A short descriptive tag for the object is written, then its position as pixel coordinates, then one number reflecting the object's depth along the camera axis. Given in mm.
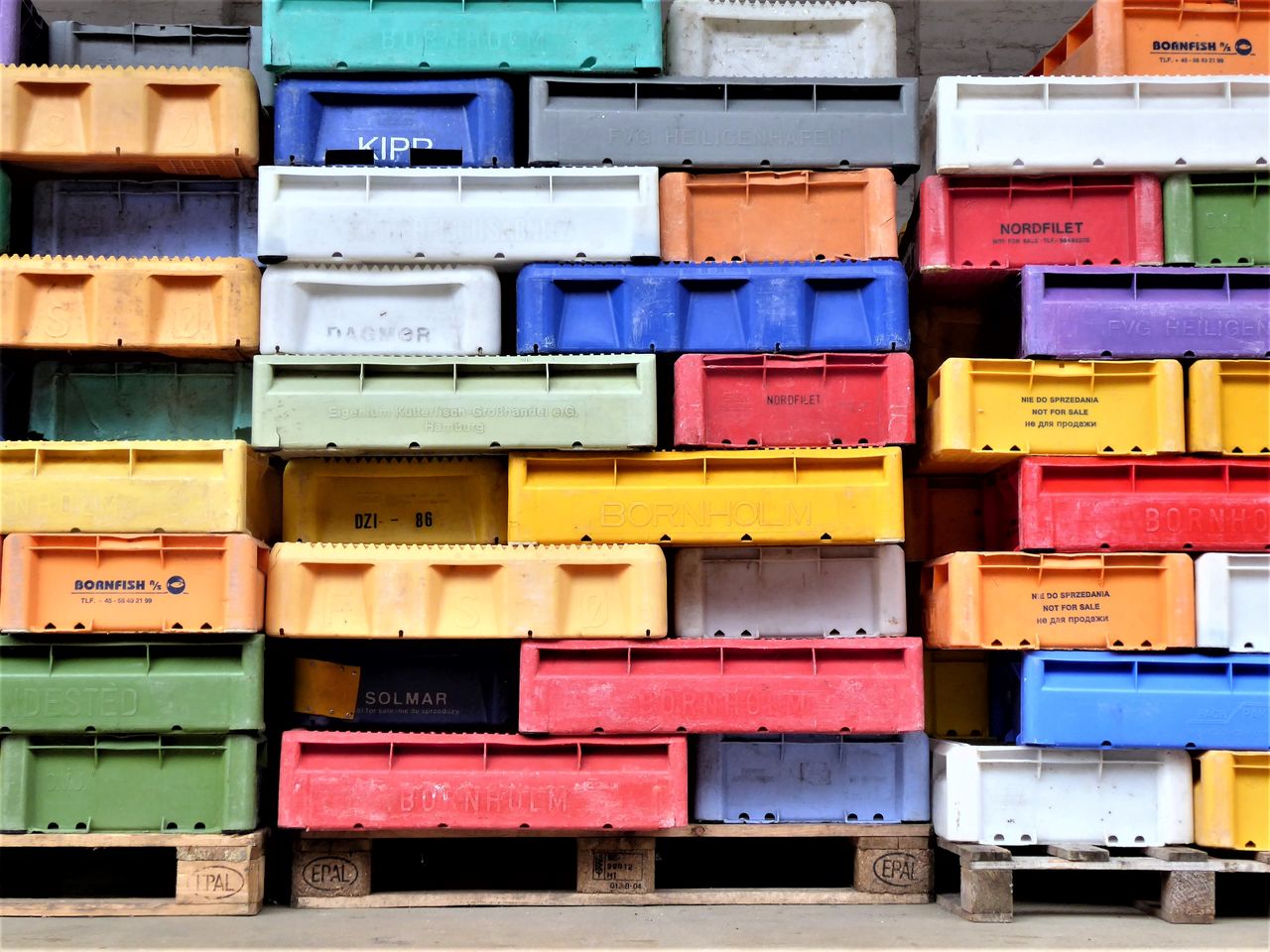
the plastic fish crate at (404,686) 5566
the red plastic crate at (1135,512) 5305
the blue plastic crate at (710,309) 5492
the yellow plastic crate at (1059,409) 5336
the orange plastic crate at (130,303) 5430
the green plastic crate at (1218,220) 5547
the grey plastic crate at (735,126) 5637
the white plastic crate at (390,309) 5500
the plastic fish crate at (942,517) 6066
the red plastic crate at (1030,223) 5590
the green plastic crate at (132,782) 5172
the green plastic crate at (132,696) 5164
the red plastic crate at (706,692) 5180
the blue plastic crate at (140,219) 5805
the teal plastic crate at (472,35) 5648
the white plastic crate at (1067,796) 5234
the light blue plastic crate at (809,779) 5422
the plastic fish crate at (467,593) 5215
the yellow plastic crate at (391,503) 5629
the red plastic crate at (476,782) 5125
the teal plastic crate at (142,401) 5707
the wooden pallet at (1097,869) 5027
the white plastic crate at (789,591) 5512
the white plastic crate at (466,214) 5520
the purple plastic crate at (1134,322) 5426
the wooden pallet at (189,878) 5086
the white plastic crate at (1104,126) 5535
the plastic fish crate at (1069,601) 5277
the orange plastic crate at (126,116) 5531
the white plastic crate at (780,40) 5887
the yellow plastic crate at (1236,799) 5152
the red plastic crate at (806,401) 5430
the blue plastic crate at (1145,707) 5195
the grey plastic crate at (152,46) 5891
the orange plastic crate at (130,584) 5160
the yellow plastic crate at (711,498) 5277
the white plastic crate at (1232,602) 5223
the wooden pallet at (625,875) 5238
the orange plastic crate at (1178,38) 5738
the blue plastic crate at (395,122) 5641
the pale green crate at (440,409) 5285
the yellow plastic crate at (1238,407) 5348
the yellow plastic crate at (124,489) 5238
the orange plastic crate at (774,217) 5668
